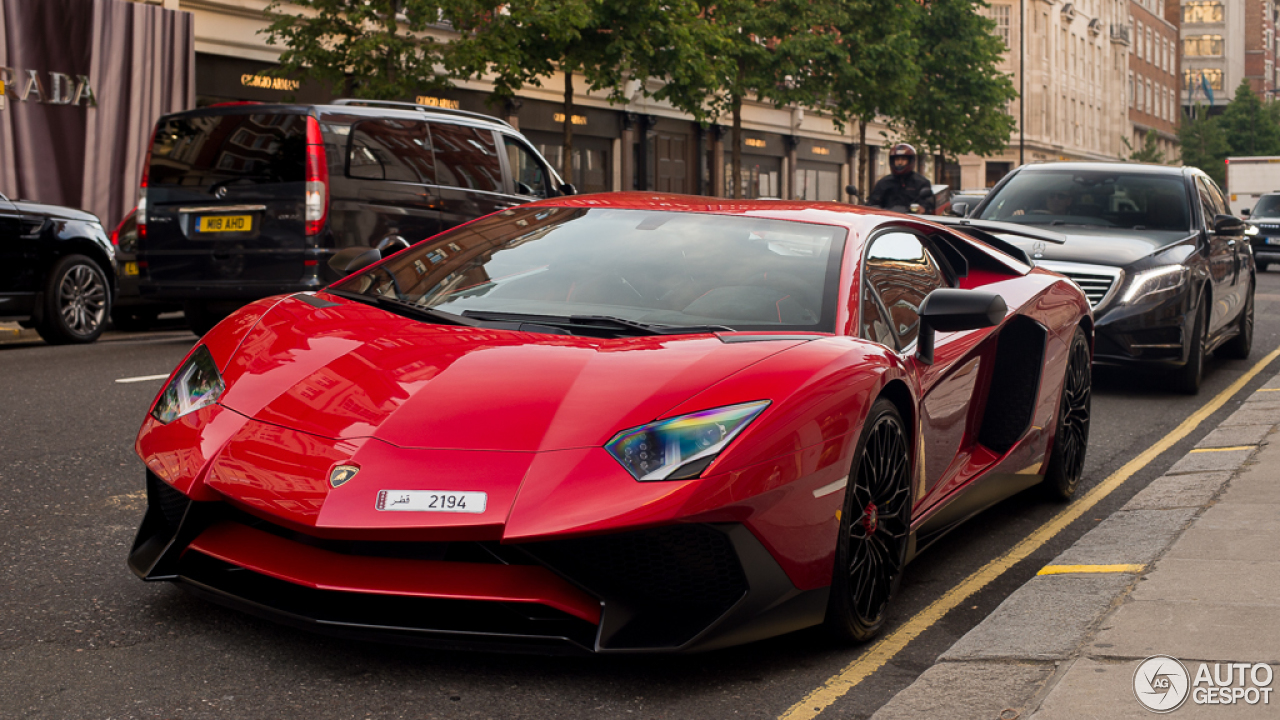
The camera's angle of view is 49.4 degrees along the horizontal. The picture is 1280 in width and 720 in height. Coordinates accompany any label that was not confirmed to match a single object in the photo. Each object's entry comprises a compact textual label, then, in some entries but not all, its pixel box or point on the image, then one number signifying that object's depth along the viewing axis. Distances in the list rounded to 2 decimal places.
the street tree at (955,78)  38.81
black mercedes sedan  9.27
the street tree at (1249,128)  89.00
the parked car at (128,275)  13.57
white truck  47.22
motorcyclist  13.46
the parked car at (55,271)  11.59
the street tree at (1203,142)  83.69
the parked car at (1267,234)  30.72
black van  10.99
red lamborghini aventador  3.08
